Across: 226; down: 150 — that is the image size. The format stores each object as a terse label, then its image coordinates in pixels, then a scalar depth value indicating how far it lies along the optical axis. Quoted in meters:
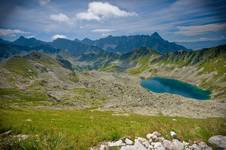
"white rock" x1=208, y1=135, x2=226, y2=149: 9.43
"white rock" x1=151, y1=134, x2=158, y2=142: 9.72
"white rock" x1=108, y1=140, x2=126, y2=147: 8.80
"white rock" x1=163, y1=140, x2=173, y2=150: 9.00
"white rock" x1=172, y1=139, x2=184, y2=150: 8.97
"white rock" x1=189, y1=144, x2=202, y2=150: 9.11
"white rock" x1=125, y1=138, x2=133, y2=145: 9.10
